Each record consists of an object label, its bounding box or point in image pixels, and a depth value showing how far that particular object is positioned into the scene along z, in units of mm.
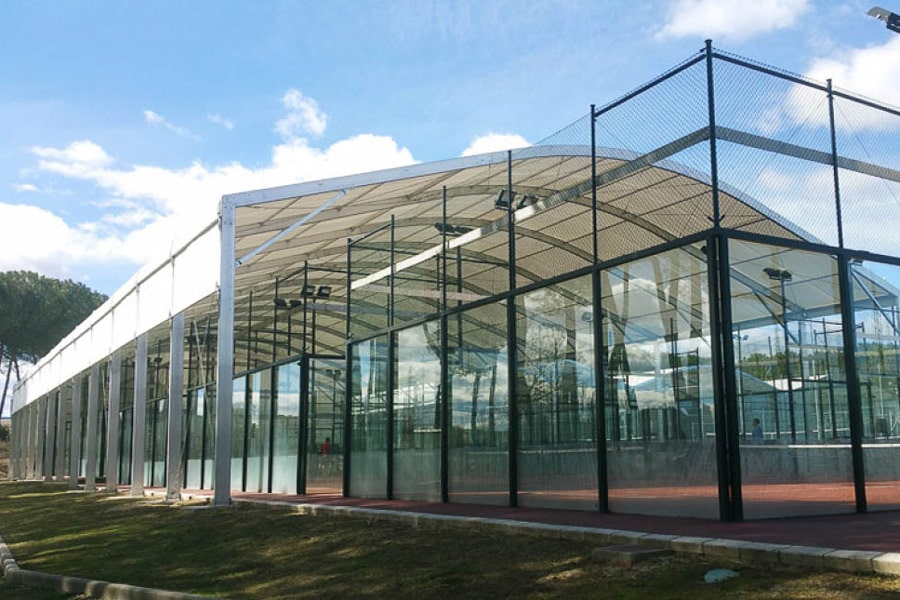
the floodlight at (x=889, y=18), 11992
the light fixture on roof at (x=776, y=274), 10749
